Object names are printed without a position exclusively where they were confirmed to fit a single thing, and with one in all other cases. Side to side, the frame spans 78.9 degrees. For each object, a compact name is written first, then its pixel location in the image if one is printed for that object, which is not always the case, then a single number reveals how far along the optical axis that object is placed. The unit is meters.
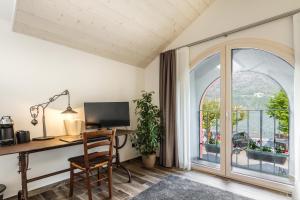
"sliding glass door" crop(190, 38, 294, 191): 2.48
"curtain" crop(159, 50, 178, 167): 3.33
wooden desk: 1.88
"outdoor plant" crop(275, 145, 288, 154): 2.53
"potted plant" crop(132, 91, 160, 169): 3.28
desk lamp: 2.48
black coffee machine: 2.13
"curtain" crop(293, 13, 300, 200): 2.12
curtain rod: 2.24
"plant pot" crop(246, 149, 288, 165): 2.58
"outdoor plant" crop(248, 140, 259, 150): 2.85
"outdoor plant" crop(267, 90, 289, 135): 2.46
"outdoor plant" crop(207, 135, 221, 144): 3.21
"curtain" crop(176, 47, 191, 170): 3.19
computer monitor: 2.84
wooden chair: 2.16
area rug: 2.30
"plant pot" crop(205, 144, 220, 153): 3.22
